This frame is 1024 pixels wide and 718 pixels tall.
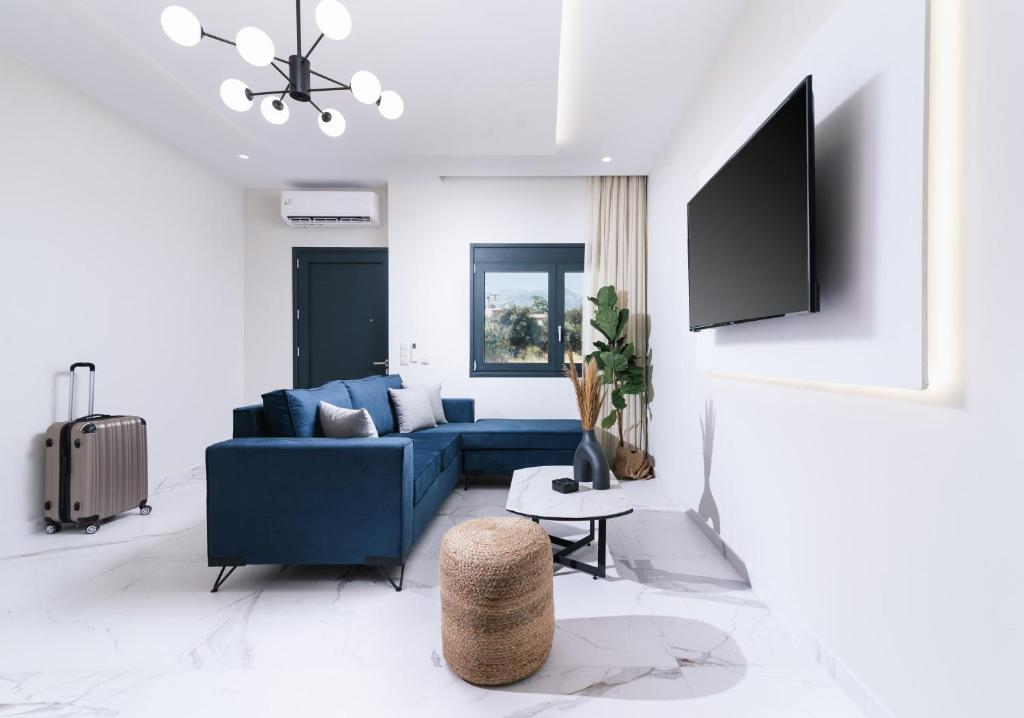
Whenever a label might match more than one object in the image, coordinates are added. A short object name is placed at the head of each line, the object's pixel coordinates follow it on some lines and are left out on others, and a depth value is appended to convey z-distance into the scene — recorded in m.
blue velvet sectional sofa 2.09
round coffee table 2.09
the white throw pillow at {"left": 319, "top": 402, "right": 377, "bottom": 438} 2.53
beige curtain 4.55
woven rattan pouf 1.51
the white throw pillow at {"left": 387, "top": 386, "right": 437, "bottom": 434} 3.82
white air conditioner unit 4.60
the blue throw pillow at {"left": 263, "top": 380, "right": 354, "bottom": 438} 2.41
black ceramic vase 2.46
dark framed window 4.75
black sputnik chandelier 1.68
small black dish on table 2.36
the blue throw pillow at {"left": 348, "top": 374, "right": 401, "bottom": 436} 3.32
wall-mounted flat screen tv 1.51
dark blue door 4.97
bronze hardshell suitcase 2.80
